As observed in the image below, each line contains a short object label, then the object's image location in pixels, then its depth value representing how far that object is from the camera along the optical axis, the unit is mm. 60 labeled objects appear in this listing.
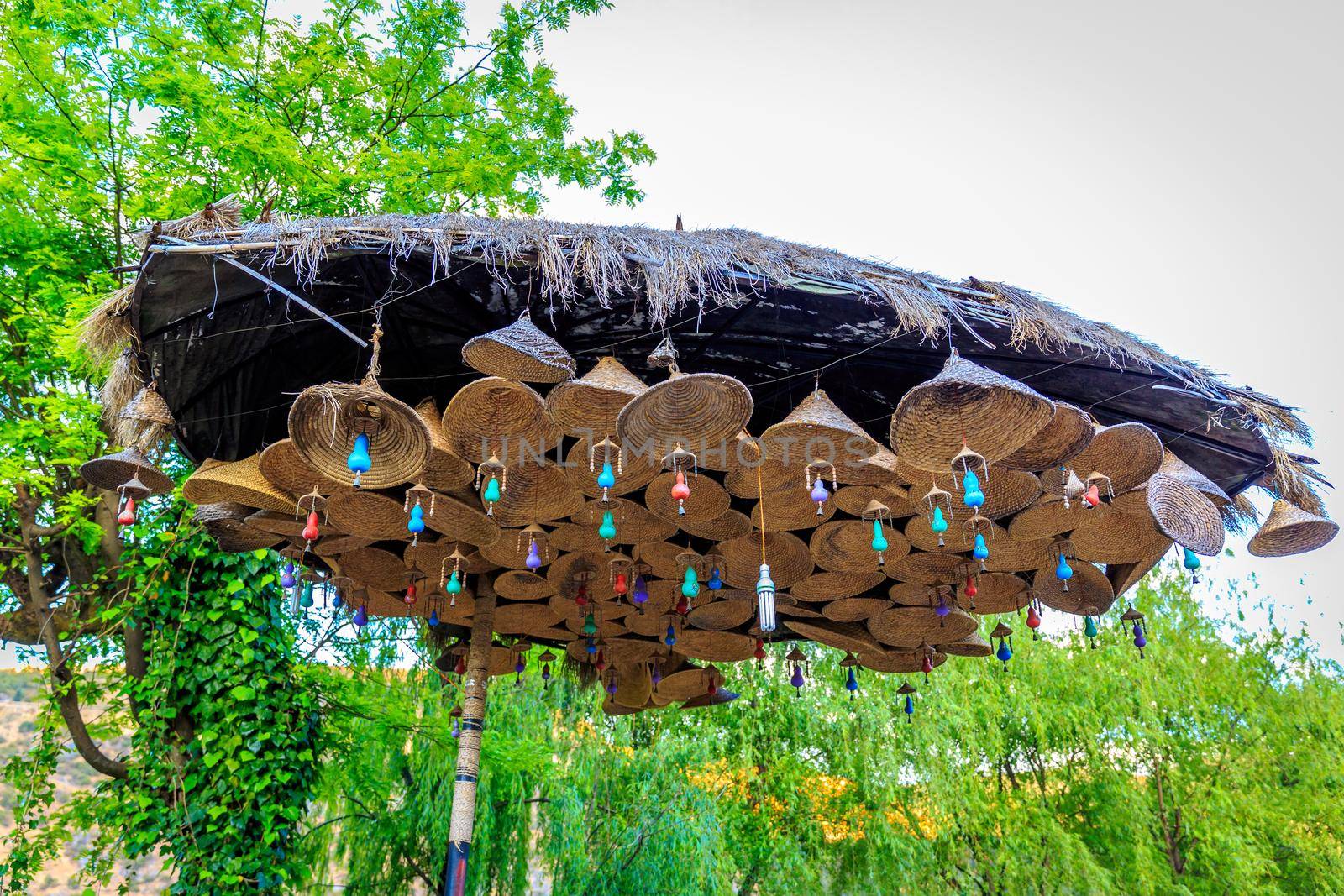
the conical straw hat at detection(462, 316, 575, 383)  2982
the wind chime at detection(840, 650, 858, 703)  5711
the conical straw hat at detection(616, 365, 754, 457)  2928
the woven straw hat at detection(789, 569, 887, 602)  4676
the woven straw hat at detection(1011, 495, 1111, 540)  3938
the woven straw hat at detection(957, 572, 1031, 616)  4820
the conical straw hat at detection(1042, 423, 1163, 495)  3473
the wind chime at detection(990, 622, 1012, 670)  5000
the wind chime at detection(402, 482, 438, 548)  3412
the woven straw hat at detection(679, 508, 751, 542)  4137
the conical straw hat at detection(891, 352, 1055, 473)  3025
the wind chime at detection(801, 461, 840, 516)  3258
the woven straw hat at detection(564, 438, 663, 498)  3521
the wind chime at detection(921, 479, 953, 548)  3361
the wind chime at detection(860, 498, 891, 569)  3635
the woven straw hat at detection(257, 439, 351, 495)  3639
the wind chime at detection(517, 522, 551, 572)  3830
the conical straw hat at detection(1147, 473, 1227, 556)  3367
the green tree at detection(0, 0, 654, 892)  5312
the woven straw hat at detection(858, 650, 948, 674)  5562
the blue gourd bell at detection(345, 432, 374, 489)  2955
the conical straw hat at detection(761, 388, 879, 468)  3227
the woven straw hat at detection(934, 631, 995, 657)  5477
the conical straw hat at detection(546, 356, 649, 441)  3107
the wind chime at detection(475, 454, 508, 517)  3248
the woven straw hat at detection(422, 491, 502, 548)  3844
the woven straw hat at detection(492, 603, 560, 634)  5207
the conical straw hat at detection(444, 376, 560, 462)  3229
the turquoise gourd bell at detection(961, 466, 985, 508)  3023
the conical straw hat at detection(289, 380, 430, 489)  3113
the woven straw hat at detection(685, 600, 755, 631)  5047
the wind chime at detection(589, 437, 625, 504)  3156
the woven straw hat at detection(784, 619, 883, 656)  5227
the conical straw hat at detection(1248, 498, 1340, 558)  3611
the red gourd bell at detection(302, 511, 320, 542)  3409
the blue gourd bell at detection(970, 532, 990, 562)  3535
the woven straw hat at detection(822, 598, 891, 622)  4954
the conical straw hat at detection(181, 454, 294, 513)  3803
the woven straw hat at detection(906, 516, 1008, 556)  4129
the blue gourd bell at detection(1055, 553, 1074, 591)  4008
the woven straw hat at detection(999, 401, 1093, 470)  3250
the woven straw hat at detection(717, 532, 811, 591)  4352
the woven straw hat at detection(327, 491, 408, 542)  3885
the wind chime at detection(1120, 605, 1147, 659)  4668
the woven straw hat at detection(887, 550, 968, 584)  4527
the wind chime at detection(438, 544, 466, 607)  4008
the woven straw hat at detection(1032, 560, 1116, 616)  4664
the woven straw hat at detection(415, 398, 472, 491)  3453
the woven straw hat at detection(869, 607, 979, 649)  5051
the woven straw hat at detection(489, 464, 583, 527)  3793
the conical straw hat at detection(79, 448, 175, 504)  3652
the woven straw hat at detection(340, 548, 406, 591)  4688
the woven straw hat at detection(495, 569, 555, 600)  4754
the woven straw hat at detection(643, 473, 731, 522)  3742
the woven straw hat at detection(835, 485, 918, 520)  3855
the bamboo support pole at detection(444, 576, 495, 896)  3900
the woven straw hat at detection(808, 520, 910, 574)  4152
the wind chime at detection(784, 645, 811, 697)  5328
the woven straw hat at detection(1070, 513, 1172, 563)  4086
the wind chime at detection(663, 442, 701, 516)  3000
